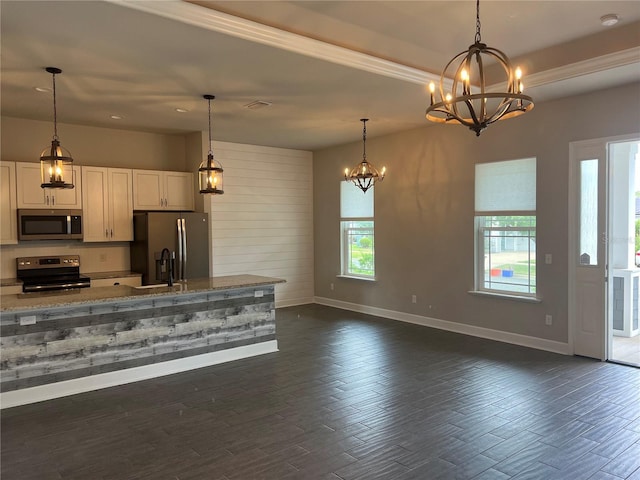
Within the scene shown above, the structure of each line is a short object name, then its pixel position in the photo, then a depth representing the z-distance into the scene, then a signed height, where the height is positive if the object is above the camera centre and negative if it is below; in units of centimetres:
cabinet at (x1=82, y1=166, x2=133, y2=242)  629 +37
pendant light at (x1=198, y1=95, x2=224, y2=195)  500 +60
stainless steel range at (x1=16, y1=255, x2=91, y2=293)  577 -55
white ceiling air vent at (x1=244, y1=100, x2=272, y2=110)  543 +151
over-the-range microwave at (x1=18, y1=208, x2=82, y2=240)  573 +9
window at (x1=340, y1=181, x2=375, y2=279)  812 -6
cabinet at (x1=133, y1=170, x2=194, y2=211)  671 +60
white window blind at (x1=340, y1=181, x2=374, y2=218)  808 +49
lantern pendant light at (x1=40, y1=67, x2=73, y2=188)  408 +60
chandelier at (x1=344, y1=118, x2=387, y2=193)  656 +83
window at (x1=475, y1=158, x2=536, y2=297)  579 +1
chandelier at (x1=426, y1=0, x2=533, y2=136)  255 +74
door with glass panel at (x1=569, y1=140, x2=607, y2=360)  510 -25
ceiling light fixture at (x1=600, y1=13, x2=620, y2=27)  384 +177
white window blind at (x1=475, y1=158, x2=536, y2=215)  577 +54
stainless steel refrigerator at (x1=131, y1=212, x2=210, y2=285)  639 -18
